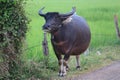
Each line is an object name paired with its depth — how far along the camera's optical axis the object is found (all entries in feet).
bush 35.57
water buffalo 39.19
